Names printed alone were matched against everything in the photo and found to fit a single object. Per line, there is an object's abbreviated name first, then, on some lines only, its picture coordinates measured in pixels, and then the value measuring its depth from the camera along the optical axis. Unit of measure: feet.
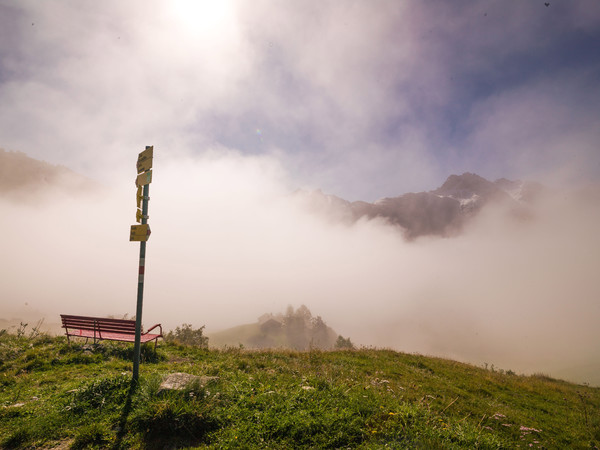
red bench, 33.99
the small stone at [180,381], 19.54
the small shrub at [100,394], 19.59
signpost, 21.42
